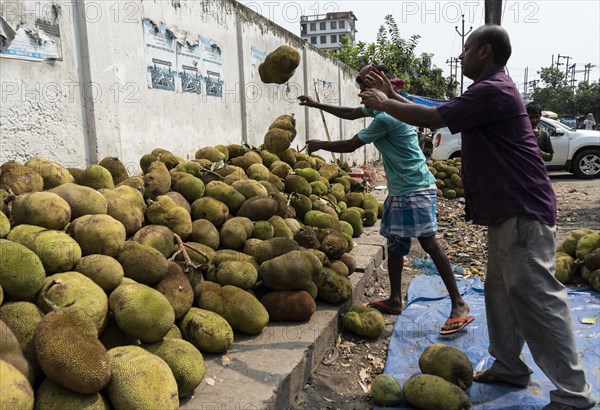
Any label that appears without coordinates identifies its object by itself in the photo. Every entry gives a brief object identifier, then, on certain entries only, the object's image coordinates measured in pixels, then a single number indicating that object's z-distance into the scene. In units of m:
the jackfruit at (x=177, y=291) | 2.61
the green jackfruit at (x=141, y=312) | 2.23
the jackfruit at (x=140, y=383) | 1.91
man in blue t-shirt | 3.69
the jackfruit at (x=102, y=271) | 2.40
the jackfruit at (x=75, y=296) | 2.13
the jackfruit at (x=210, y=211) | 3.58
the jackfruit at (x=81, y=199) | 2.82
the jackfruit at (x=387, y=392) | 2.62
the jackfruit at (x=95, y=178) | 3.28
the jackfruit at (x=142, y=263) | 2.61
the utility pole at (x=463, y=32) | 34.58
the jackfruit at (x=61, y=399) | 1.81
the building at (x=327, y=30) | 86.69
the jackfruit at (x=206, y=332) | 2.60
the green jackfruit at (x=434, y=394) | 2.43
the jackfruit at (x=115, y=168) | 3.68
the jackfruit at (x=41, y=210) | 2.58
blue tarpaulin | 2.68
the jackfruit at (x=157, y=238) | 2.90
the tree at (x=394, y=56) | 20.23
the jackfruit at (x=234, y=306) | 2.83
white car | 12.30
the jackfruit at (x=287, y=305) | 3.15
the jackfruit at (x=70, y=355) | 1.80
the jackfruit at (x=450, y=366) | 2.62
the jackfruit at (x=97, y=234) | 2.60
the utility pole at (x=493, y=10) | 7.34
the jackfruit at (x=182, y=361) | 2.21
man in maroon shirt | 2.37
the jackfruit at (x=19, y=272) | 2.08
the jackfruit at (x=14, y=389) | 1.63
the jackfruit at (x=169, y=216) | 3.24
